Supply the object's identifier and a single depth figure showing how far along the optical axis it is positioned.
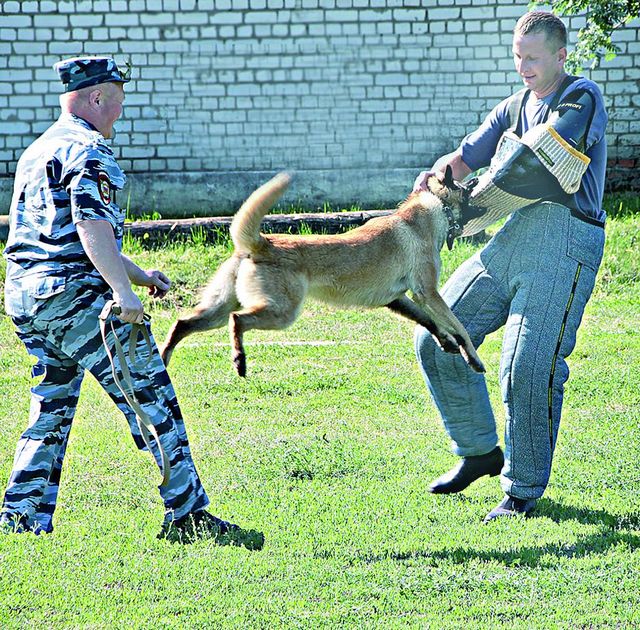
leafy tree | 21.41
